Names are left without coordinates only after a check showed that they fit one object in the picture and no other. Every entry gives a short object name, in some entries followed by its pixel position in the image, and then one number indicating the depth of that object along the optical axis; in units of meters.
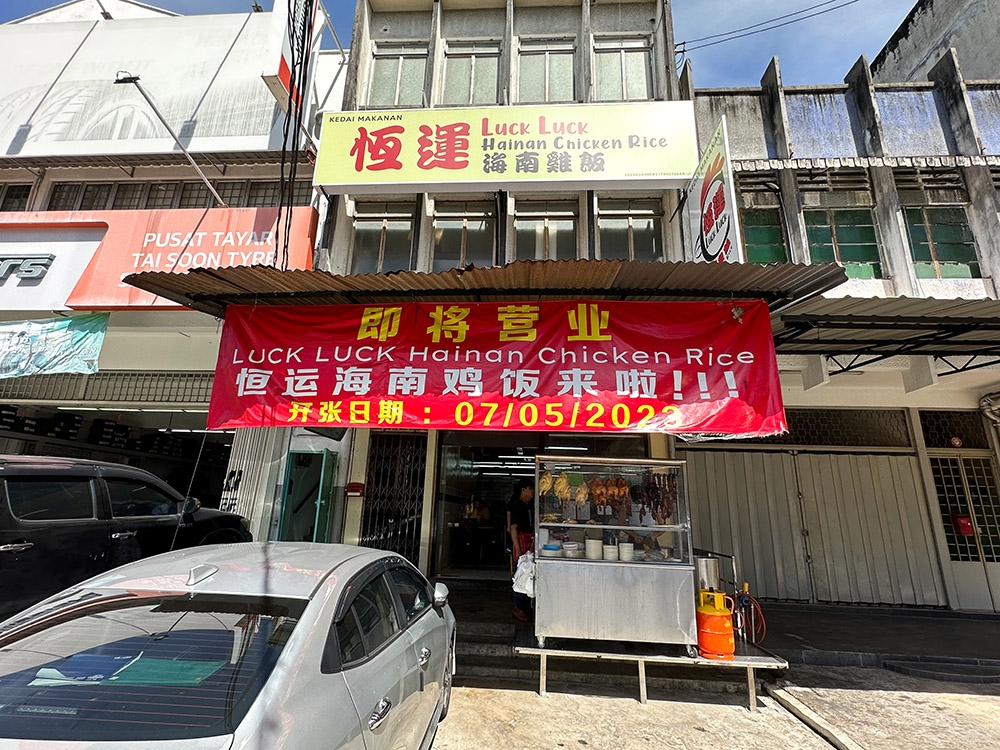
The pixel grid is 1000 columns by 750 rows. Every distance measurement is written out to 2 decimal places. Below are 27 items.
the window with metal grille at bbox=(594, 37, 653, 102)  8.59
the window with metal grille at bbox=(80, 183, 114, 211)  9.17
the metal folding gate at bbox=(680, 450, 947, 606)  8.47
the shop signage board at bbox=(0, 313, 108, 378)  6.84
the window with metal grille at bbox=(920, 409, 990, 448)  8.89
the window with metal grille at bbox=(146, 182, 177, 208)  9.09
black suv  4.07
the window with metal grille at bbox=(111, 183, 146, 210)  9.14
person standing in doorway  6.93
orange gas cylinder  4.89
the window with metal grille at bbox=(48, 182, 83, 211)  9.23
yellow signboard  6.98
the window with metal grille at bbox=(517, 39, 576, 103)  8.75
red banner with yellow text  4.88
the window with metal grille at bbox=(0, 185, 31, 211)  9.33
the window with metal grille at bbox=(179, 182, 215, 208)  9.11
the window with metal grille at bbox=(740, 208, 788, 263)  8.23
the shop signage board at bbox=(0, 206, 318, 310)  7.19
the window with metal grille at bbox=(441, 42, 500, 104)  8.93
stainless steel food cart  5.05
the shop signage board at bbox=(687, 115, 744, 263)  5.60
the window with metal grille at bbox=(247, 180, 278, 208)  8.97
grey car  1.73
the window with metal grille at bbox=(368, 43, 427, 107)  8.95
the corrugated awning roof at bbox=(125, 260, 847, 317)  4.68
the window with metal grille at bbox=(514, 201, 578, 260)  7.98
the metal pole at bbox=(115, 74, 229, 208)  6.81
